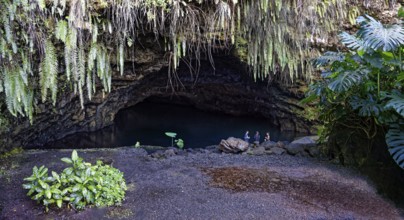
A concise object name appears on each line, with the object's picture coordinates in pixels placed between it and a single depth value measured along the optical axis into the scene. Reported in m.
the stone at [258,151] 6.60
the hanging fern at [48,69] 4.89
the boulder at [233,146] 6.79
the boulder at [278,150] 6.59
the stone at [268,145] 6.90
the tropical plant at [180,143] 7.79
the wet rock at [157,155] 6.20
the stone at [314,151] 6.29
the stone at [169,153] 6.38
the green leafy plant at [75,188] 3.85
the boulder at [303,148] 6.35
